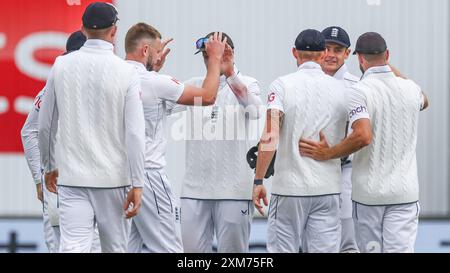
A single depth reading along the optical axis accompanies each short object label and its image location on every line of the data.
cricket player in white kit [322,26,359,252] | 16.28
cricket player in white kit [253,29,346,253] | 14.20
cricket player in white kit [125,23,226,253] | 13.91
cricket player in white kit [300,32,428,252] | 14.08
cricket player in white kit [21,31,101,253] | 14.75
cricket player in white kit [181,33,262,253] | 15.20
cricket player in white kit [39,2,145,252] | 12.59
